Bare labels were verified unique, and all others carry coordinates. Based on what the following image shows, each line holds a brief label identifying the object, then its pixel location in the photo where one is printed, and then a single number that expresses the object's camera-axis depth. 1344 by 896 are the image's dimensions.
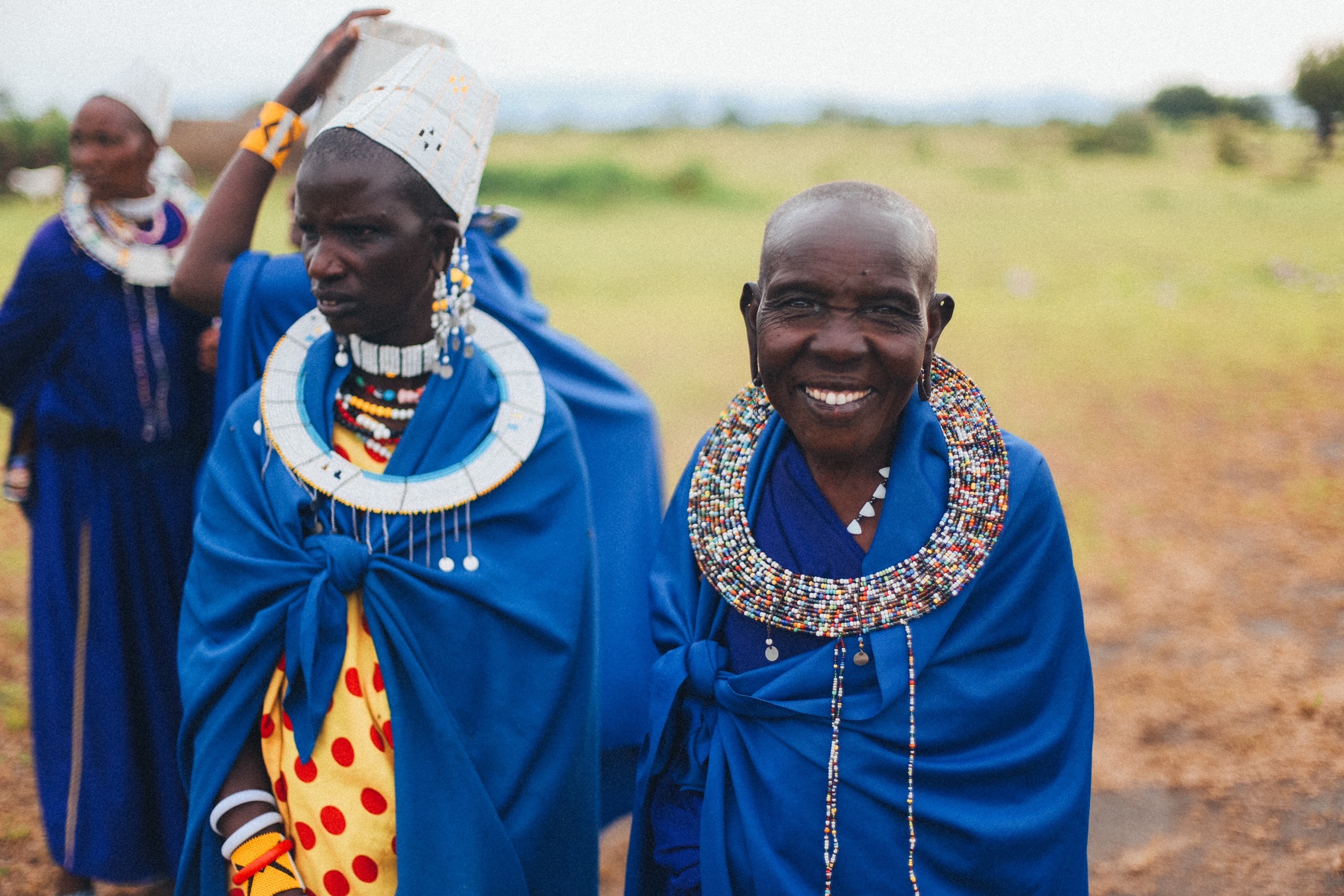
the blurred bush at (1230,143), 10.96
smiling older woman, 1.75
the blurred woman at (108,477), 3.25
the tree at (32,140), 12.62
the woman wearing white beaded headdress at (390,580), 2.14
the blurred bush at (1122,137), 18.12
